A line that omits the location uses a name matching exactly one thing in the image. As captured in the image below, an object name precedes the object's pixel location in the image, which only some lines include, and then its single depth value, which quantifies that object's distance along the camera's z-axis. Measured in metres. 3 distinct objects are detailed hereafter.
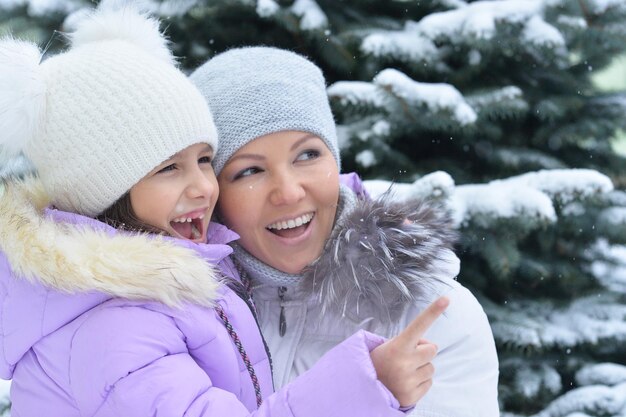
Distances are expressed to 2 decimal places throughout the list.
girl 1.52
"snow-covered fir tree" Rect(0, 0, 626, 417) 2.13
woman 1.69
